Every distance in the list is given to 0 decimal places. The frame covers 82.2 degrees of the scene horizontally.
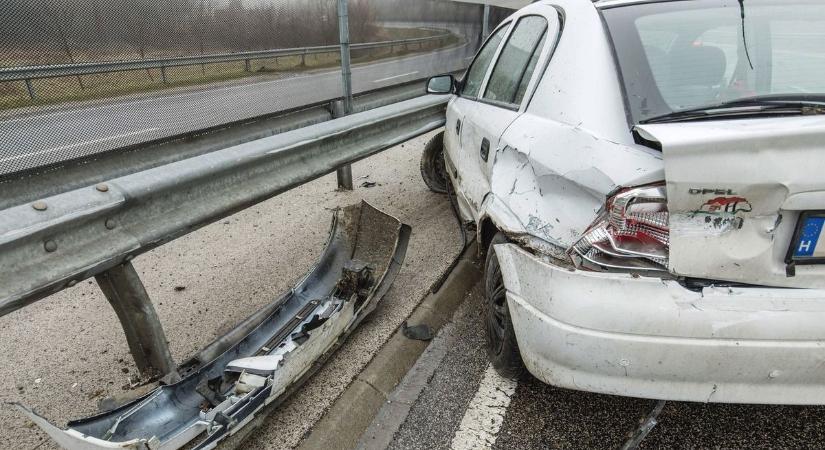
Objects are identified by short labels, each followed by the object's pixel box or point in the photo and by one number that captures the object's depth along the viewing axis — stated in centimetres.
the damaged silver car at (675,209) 145
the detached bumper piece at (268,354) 169
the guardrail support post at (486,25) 956
